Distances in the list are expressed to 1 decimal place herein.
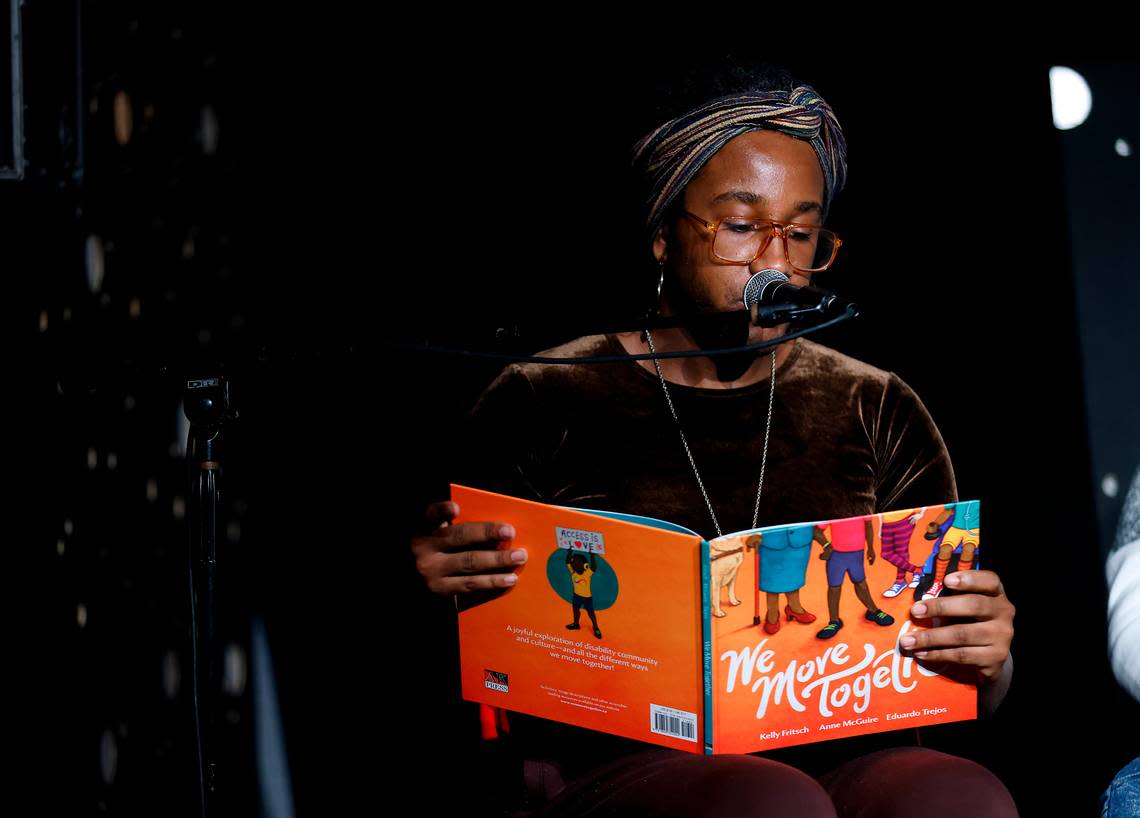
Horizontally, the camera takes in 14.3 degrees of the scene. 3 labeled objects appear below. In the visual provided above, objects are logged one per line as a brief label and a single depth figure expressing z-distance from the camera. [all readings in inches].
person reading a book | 147.8
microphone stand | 141.3
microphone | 139.1
